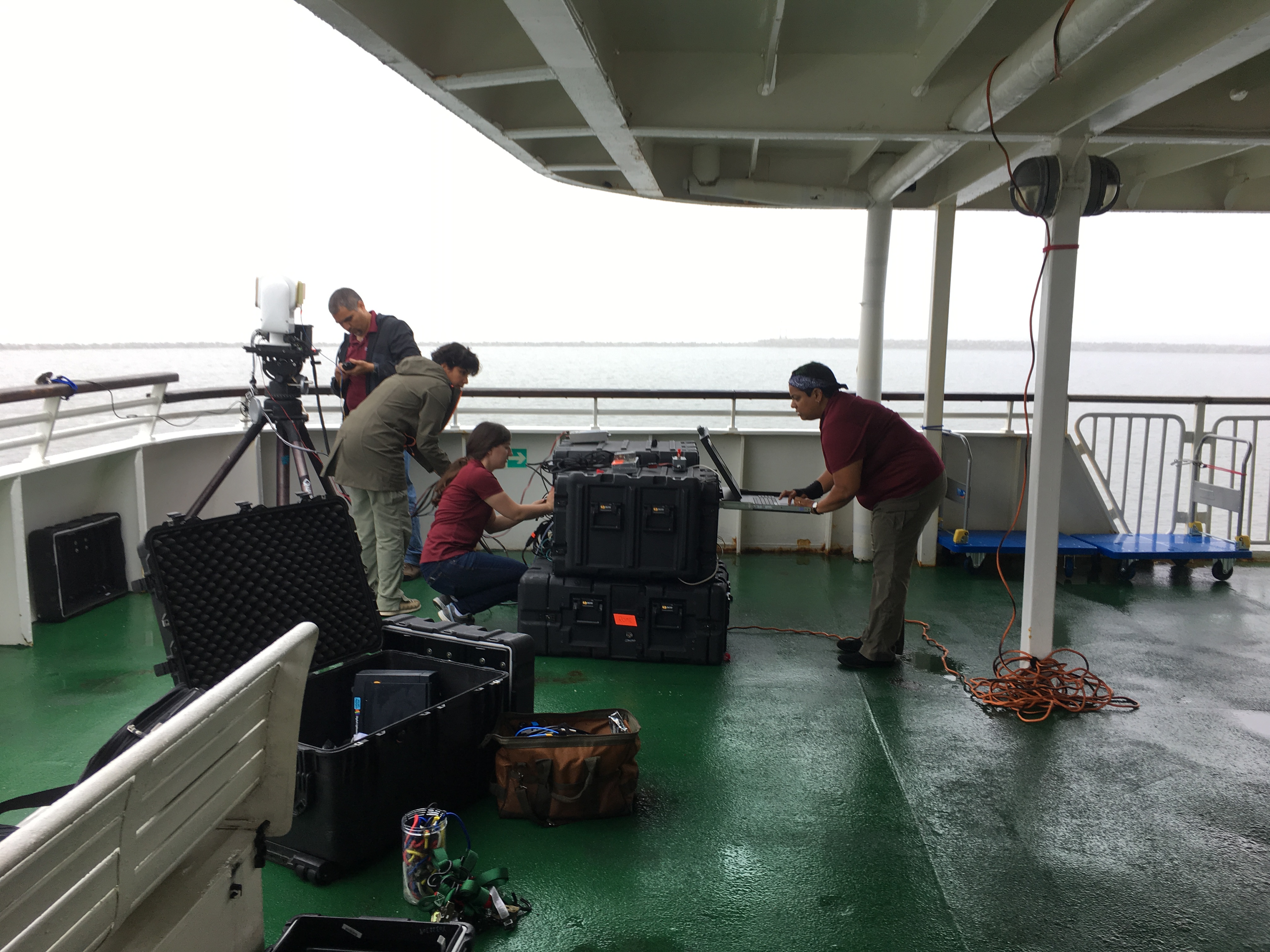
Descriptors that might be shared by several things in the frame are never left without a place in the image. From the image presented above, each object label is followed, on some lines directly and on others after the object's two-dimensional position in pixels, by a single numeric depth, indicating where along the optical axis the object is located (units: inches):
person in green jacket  177.0
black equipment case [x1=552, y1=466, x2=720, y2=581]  161.5
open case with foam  83.2
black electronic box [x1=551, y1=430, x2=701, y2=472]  173.8
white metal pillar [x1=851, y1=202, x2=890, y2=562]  229.6
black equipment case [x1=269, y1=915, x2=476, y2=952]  70.7
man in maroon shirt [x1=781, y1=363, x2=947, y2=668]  161.2
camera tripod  165.2
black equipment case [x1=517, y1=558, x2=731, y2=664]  163.9
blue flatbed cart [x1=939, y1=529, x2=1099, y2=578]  228.1
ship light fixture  143.3
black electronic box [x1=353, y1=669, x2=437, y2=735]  109.1
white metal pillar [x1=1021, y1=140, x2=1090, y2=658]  145.3
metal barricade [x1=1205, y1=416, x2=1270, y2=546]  235.0
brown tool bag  104.7
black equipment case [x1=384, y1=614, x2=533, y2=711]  115.7
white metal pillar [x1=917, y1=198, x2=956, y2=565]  226.8
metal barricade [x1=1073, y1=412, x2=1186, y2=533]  241.1
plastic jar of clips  89.0
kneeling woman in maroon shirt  170.7
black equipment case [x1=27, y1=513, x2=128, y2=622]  179.8
